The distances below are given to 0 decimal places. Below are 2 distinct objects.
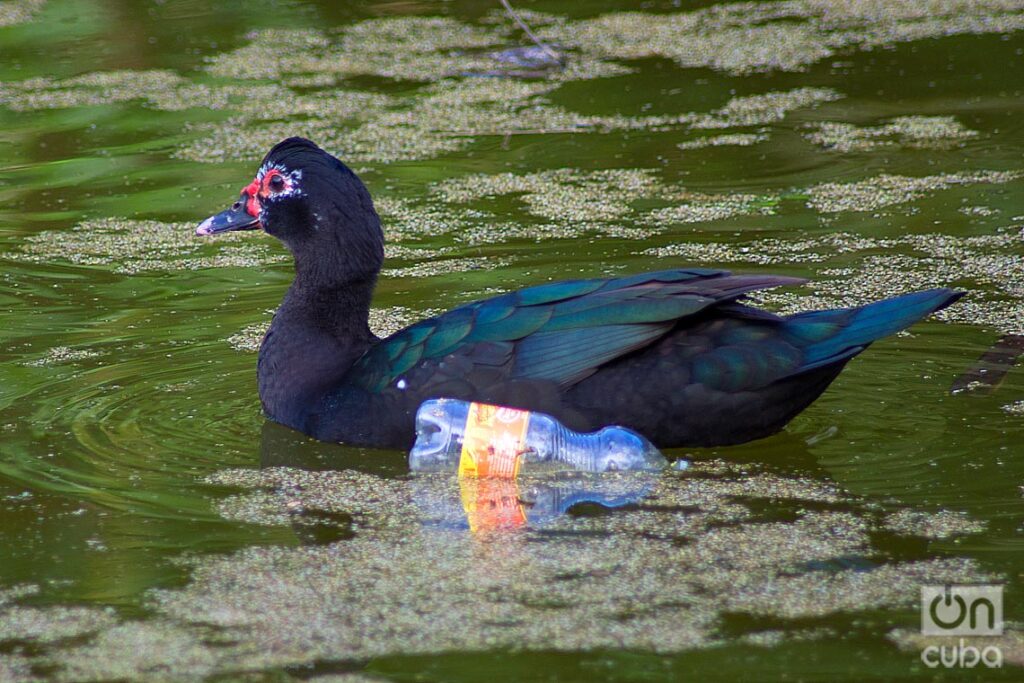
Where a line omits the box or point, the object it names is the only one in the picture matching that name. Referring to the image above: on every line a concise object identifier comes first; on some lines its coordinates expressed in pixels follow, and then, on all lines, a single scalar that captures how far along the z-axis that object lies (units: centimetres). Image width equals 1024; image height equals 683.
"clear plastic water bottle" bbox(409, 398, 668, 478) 955
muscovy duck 954
